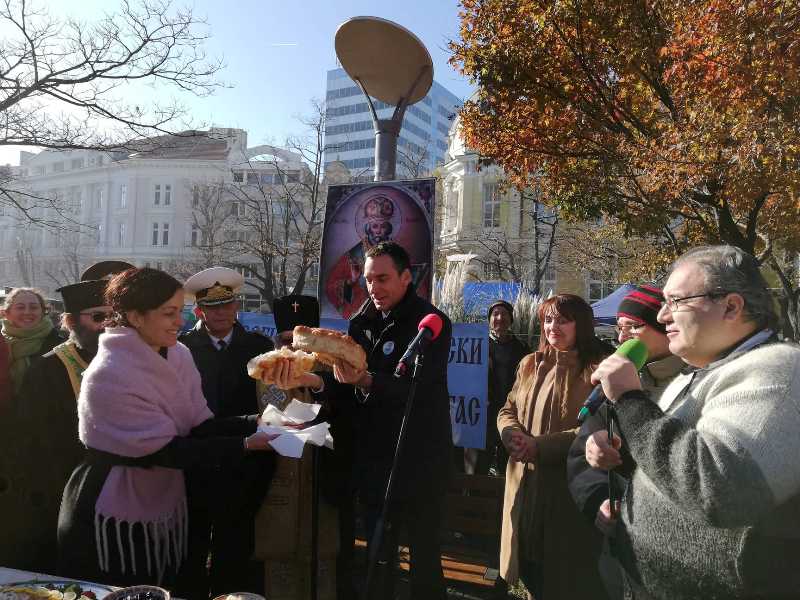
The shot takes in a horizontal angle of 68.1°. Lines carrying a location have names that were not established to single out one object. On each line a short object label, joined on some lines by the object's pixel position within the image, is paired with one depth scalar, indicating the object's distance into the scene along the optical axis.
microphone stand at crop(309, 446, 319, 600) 2.06
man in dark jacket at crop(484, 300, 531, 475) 6.20
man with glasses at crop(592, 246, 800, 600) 1.57
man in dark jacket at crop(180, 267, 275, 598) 3.14
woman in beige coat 3.25
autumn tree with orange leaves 7.45
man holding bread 3.04
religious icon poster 4.65
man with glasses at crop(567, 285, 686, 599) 2.23
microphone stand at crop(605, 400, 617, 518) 1.91
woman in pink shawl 2.46
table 2.05
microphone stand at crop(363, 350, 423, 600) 2.09
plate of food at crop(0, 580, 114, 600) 1.82
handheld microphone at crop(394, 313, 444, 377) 2.31
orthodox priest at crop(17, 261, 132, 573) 3.06
